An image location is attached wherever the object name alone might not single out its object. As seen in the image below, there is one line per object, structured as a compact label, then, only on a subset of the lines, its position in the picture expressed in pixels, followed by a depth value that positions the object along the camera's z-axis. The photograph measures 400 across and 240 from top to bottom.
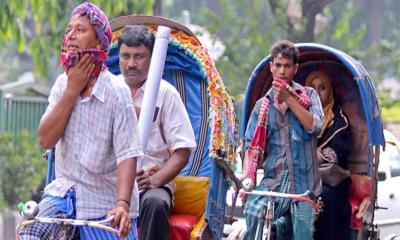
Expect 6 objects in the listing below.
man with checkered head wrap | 10.82
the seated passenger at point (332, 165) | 17.50
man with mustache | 14.08
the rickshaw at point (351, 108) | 17.92
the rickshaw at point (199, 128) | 15.07
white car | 22.06
